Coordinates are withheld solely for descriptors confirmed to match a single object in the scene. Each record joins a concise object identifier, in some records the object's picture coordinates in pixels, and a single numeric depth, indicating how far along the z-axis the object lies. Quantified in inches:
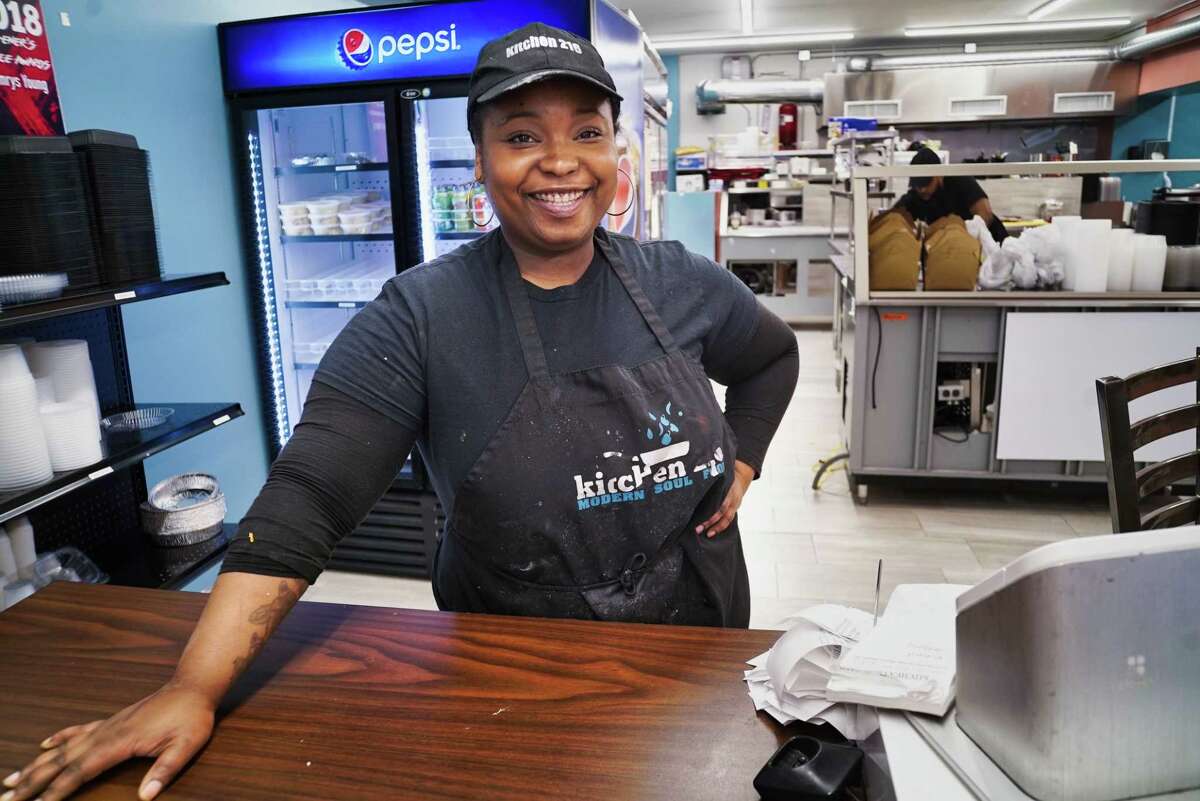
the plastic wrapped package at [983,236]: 165.6
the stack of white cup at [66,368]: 89.7
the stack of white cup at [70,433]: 88.4
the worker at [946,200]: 206.5
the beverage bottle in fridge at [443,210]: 148.8
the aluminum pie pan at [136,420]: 105.3
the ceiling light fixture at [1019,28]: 400.5
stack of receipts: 37.8
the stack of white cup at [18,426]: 82.1
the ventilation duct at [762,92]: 452.4
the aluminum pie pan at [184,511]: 112.1
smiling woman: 54.3
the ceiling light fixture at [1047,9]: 354.3
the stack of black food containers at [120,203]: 89.7
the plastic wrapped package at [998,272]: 163.9
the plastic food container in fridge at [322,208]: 150.0
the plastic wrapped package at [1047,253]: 162.9
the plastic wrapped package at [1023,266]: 162.9
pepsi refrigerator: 133.8
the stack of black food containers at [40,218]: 80.0
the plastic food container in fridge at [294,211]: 152.8
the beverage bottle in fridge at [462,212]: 148.0
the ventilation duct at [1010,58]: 413.1
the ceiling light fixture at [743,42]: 435.8
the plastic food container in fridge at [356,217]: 149.2
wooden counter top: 38.9
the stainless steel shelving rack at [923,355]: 159.6
